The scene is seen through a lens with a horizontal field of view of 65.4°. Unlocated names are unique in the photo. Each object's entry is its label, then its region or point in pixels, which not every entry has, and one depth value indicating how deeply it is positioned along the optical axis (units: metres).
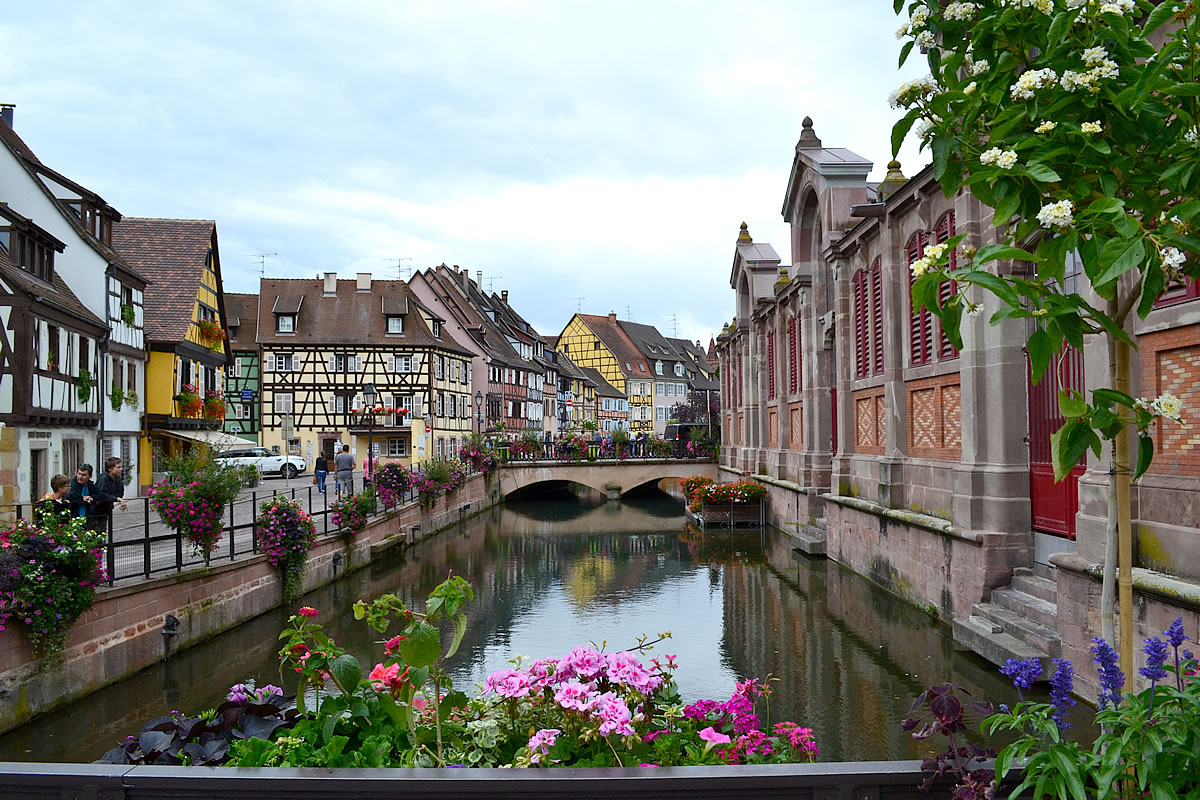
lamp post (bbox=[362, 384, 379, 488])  23.83
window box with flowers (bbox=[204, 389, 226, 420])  32.09
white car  38.66
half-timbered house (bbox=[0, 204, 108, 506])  18.66
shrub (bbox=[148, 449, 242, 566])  13.02
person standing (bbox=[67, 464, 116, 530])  12.93
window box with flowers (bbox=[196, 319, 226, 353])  32.19
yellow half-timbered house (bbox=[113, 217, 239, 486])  29.67
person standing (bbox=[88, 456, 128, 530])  13.64
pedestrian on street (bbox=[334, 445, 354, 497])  25.82
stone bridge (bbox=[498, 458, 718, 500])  42.94
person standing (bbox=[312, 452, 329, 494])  27.53
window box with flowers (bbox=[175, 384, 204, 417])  30.05
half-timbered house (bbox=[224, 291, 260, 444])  47.16
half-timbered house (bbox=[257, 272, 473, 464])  46.59
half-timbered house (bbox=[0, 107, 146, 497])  22.34
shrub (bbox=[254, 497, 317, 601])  15.80
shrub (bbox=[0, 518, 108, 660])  9.39
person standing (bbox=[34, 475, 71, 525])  10.20
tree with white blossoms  2.88
